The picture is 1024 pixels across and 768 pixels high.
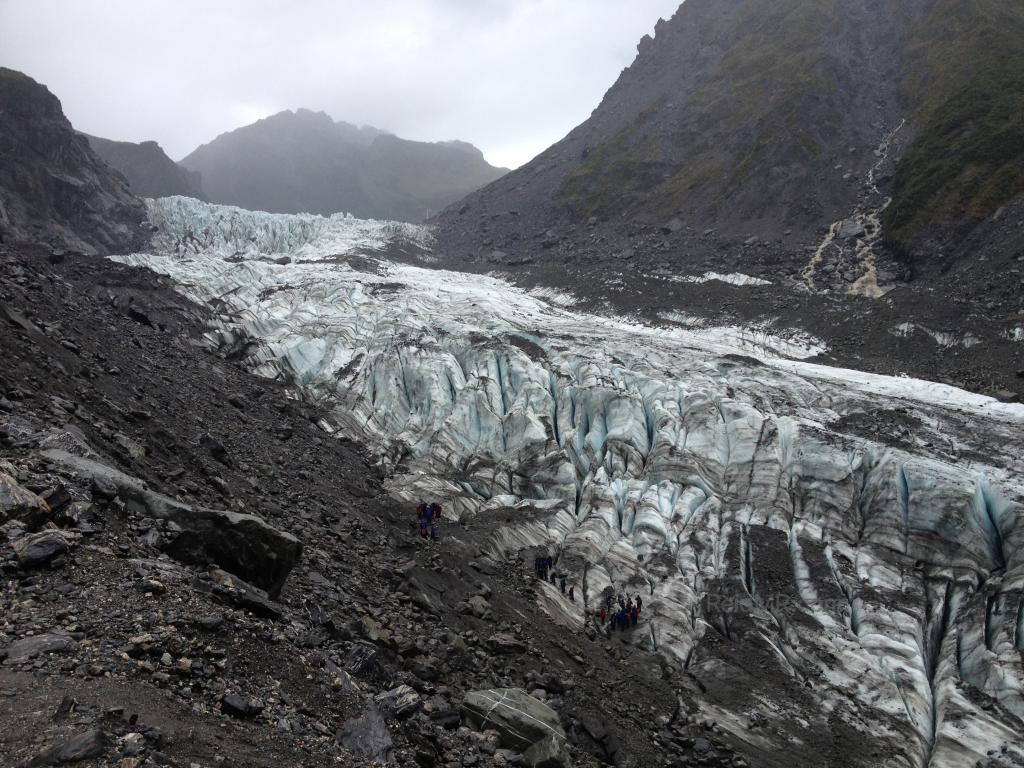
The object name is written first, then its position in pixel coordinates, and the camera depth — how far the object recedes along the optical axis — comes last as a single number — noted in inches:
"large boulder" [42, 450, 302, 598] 347.3
